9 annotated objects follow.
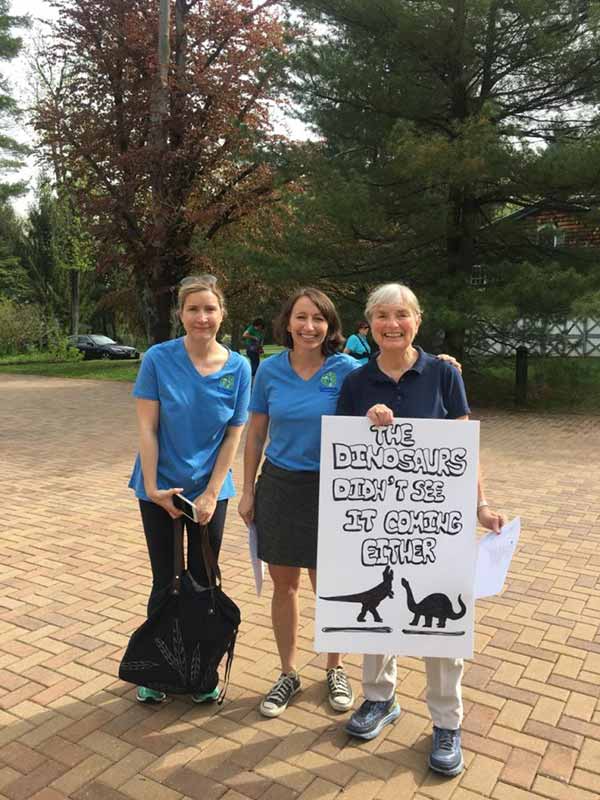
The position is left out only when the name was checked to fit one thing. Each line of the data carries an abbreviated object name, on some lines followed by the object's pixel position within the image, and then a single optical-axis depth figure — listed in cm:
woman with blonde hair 274
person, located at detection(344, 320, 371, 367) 1102
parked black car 3130
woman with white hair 245
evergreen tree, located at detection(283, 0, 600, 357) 1096
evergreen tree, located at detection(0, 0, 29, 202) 2666
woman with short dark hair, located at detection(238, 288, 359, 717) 266
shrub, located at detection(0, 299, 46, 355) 2833
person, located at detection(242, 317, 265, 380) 1510
